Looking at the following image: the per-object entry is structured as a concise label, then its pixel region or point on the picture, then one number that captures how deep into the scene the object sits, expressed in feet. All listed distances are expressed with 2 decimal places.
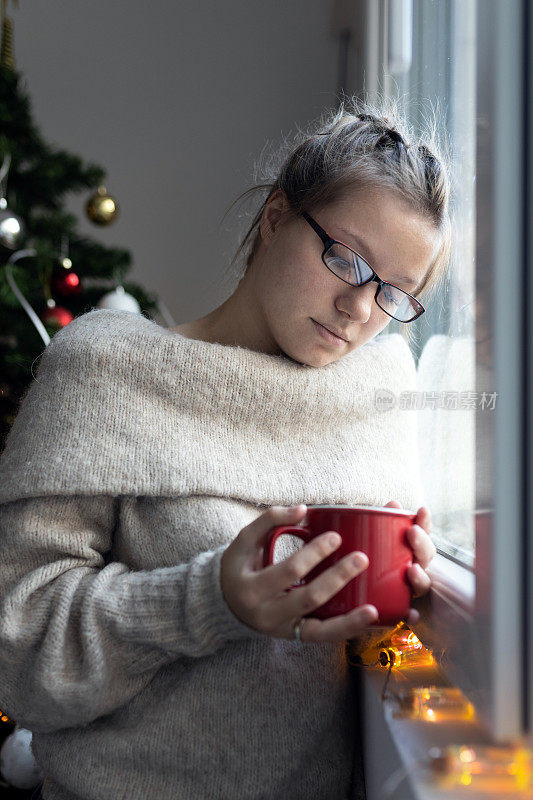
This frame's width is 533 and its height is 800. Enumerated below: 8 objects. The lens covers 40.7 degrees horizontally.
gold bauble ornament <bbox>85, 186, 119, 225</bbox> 6.23
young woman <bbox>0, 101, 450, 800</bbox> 2.28
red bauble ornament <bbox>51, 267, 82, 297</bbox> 6.00
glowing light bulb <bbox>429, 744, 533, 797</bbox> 1.39
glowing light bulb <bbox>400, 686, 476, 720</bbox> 1.80
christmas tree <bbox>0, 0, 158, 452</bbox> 5.73
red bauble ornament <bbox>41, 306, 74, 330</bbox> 5.71
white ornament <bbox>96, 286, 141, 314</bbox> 5.80
